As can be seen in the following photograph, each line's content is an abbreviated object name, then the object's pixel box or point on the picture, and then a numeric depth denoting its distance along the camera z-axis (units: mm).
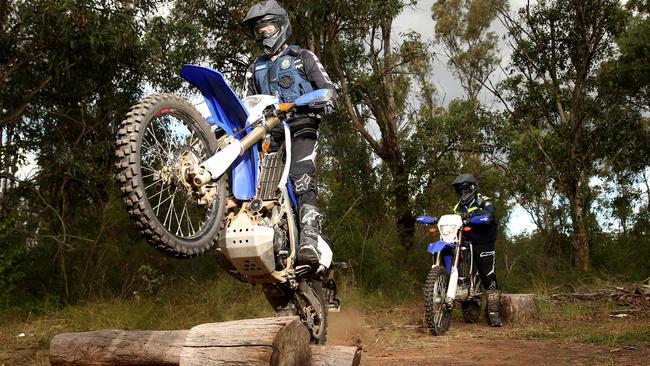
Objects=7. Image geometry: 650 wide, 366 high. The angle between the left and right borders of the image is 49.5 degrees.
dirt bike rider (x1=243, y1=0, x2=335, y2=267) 5250
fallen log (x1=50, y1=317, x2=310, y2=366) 4051
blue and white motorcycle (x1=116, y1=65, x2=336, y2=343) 3781
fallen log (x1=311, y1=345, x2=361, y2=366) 4398
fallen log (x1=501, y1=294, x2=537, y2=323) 9289
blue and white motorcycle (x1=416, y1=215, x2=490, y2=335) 8211
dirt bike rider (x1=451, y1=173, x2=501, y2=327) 9242
